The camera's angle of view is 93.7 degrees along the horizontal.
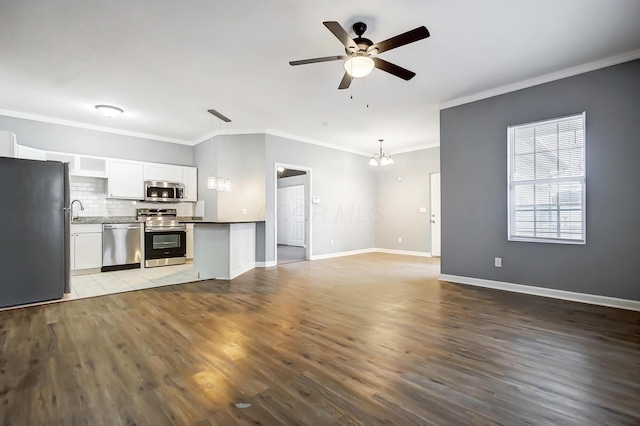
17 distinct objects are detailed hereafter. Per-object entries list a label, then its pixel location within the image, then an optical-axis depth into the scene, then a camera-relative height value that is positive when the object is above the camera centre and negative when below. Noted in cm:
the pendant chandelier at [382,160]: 681 +122
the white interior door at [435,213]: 745 -1
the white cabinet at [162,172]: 642 +90
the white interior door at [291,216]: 1027 -11
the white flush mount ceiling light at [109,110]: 484 +169
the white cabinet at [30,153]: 479 +100
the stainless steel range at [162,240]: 595 -54
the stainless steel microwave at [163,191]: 639 +47
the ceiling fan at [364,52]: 242 +142
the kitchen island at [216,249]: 489 -61
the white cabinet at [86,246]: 521 -59
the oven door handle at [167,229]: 596 -32
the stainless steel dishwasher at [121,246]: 552 -62
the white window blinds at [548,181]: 369 +41
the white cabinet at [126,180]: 598 +68
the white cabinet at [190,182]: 696 +72
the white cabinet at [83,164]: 541 +95
